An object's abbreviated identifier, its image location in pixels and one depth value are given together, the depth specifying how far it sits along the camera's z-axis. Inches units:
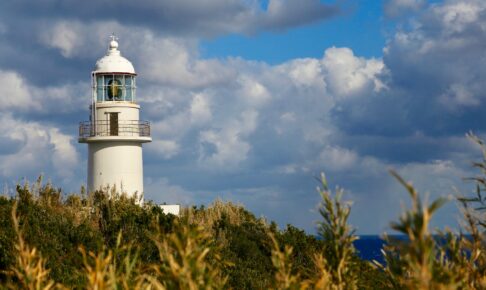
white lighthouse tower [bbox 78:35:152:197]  1867.0
